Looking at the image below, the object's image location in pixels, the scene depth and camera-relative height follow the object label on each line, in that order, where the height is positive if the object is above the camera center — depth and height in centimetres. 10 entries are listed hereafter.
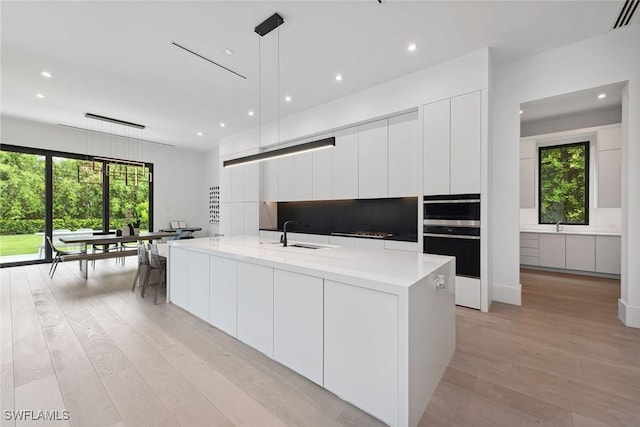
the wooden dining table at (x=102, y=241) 457 -49
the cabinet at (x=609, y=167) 445 +76
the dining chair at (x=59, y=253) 482 -73
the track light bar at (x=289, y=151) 262 +68
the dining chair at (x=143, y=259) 385 -67
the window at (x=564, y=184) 499 +54
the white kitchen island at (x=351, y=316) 143 -69
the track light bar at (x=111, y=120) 520 +192
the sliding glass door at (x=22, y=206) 542 +17
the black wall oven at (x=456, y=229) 321 -21
